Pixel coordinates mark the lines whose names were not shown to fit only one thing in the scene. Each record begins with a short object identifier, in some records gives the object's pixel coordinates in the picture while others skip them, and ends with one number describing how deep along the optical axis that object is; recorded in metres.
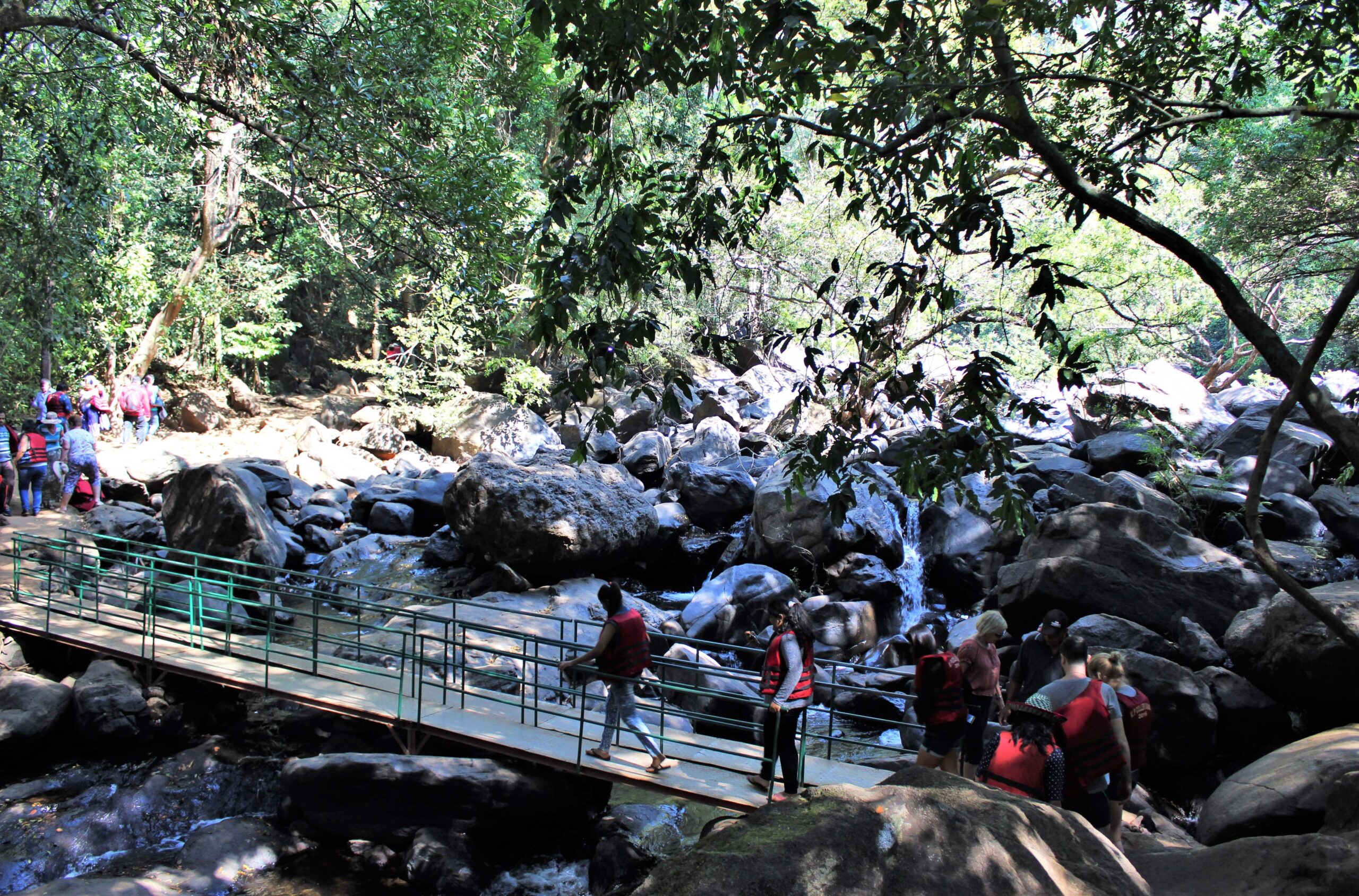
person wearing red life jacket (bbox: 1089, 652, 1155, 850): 5.65
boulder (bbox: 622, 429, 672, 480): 21.67
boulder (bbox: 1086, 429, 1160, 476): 16.97
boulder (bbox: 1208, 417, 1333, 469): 15.83
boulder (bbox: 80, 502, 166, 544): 14.00
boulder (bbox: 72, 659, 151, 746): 8.23
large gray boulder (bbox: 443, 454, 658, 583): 13.26
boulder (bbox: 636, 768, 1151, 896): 3.05
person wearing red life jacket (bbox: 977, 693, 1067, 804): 5.04
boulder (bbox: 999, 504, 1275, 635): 10.72
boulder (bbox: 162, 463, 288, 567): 13.52
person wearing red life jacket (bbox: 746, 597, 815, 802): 5.92
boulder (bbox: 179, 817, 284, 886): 6.53
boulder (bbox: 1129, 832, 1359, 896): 4.26
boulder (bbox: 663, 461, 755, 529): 17.31
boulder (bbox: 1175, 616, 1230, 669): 9.68
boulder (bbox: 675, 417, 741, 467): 22.19
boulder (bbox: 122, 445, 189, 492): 17.58
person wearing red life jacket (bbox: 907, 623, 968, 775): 5.77
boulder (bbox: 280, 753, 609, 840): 6.88
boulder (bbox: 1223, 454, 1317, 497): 14.88
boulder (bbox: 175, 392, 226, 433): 24.88
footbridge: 7.04
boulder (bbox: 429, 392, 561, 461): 24.42
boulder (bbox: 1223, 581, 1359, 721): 8.15
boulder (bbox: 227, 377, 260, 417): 27.00
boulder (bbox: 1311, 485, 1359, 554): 13.62
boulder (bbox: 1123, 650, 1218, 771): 8.27
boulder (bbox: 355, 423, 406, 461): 24.17
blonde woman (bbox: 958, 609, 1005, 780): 6.22
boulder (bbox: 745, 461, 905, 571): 14.43
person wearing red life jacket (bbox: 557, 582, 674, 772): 6.46
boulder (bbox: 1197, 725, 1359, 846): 6.30
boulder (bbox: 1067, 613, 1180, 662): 9.71
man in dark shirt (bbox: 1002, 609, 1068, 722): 6.45
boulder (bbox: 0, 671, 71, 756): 7.84
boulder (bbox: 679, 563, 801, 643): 12.32
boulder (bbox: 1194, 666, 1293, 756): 8.62
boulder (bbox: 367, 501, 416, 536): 16.91
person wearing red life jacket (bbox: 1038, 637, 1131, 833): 4.97
